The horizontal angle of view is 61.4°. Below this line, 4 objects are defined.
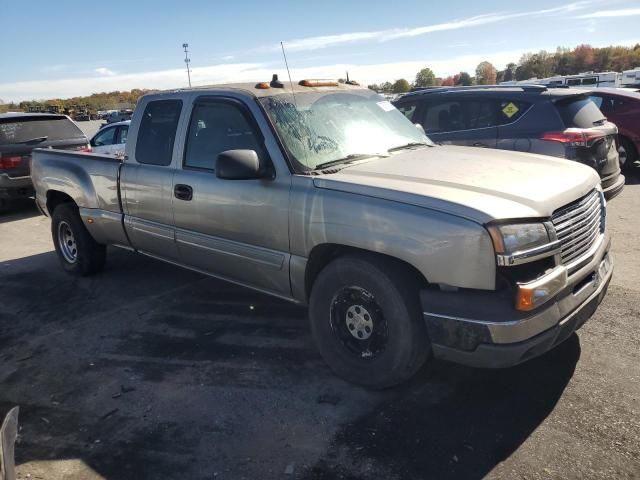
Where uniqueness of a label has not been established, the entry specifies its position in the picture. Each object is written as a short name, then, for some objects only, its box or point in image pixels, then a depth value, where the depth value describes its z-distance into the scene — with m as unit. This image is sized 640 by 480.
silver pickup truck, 2.85
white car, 11.15
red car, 9.99
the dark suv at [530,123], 6.43
